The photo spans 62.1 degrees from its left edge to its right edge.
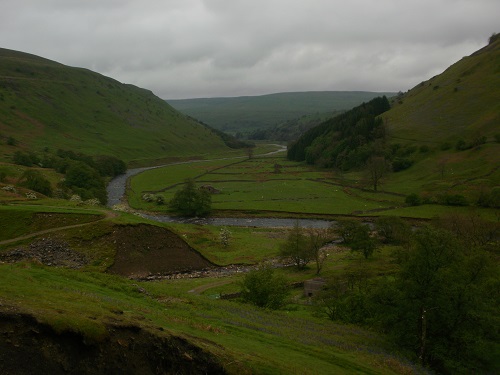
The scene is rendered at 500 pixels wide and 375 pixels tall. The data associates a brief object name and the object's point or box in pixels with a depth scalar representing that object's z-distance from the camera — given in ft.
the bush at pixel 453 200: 337.50
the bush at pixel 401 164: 485.56
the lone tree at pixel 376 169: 426.10
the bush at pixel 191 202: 360.69
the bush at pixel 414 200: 357.61
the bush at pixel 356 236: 222.69
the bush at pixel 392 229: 257.75
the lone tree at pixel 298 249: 204.91
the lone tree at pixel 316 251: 199.05
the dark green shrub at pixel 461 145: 465.88
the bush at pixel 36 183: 284.37
